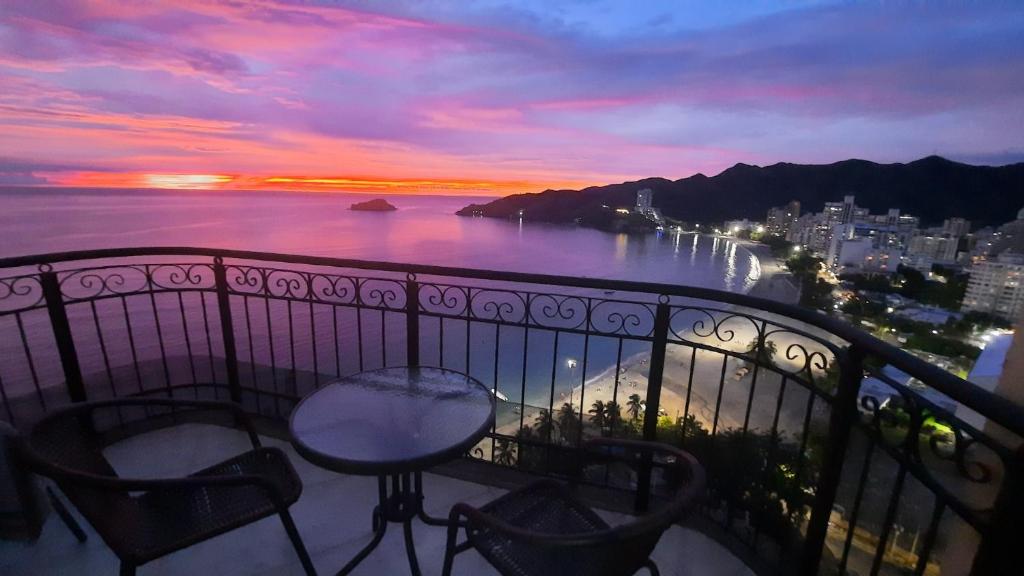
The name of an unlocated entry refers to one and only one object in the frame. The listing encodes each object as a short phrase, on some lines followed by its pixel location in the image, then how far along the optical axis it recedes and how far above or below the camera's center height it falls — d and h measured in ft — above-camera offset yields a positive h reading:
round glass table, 4.87 -2.93
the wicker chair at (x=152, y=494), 4.18 -3.63
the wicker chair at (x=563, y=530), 3.45 -3.59
